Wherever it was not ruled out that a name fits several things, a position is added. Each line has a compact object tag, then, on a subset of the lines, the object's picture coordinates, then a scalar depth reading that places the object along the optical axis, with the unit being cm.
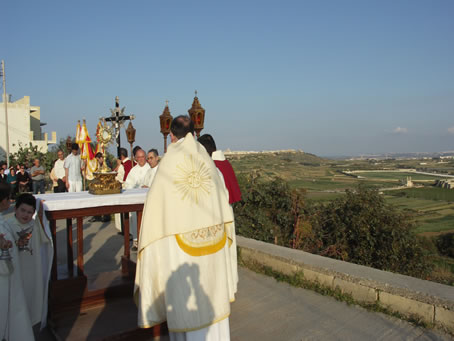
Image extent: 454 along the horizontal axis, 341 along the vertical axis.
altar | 350
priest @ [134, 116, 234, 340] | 255
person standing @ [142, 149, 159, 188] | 650
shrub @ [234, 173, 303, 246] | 727
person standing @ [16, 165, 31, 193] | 1270
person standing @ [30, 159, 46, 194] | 1259
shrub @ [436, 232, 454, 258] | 1084
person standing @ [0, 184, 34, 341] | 274
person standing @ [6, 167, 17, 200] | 1306
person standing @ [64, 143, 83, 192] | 825
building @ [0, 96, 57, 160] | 3719
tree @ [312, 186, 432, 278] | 609
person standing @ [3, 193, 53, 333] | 309
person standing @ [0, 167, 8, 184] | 1282
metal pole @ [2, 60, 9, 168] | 2764
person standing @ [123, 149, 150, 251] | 717
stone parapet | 332
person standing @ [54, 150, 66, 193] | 991
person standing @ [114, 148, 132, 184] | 862
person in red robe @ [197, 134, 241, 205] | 486
